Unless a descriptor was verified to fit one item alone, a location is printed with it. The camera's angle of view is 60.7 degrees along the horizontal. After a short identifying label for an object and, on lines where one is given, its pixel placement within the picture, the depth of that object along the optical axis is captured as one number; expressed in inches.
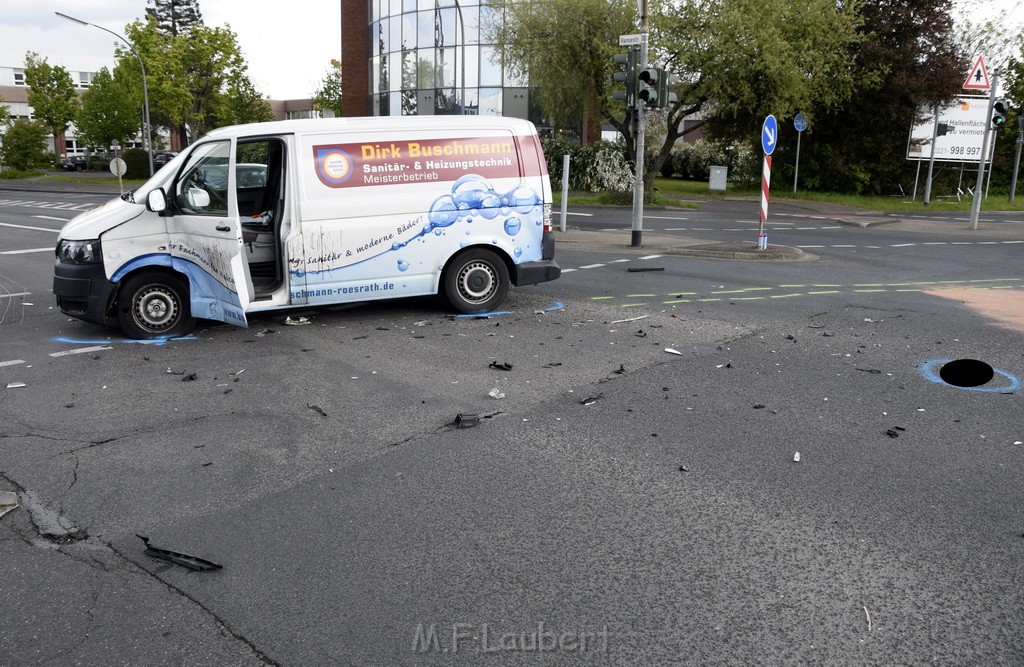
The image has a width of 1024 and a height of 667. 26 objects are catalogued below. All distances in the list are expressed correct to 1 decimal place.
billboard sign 1342.3
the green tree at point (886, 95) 1298.0
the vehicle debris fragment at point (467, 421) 240.2
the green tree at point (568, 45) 1149.1
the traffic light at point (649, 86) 642.8
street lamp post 1549.0
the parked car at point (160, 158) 1942.7
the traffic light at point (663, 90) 654.5
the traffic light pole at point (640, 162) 658.8
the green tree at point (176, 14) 3112.7
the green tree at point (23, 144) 2249.0
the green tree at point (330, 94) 2293.3
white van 336.5
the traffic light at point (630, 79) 653.9
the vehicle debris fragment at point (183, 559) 159.1
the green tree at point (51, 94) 2536.9
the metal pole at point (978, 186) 933.9
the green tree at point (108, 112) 2188.7
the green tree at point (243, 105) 1961.1
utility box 1524.4
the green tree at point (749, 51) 1056.2
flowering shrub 1429.6
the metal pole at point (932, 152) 1306.6
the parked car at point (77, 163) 2814.2
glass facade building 1605.6
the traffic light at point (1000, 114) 887.1
